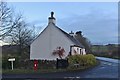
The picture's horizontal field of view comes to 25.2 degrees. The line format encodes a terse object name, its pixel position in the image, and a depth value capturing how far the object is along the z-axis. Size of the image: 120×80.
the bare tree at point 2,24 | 39.25
